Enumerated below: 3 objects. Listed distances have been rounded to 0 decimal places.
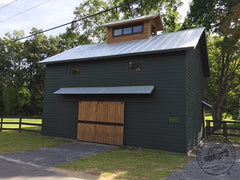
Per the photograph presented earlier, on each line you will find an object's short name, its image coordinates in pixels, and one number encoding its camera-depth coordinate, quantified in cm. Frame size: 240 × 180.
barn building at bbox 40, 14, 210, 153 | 855
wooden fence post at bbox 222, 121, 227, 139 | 1204
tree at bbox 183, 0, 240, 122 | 1411
